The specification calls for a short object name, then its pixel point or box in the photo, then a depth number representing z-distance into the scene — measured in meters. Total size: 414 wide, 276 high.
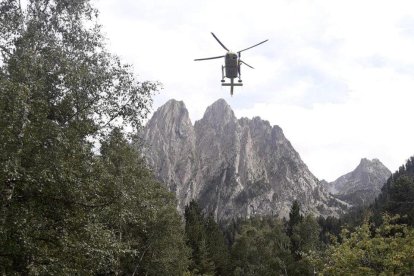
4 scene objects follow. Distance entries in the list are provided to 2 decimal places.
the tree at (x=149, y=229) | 21.83
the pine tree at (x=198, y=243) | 66.12
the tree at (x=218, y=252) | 74.94
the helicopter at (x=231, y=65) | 29.00
